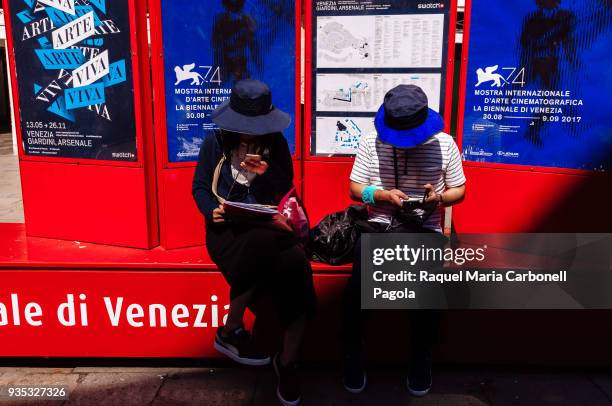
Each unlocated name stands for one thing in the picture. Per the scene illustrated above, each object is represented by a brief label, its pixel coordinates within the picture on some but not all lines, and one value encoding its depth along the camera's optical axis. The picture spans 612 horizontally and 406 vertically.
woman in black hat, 2.77
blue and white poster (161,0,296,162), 3.74
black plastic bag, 3.10
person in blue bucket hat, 2.78
